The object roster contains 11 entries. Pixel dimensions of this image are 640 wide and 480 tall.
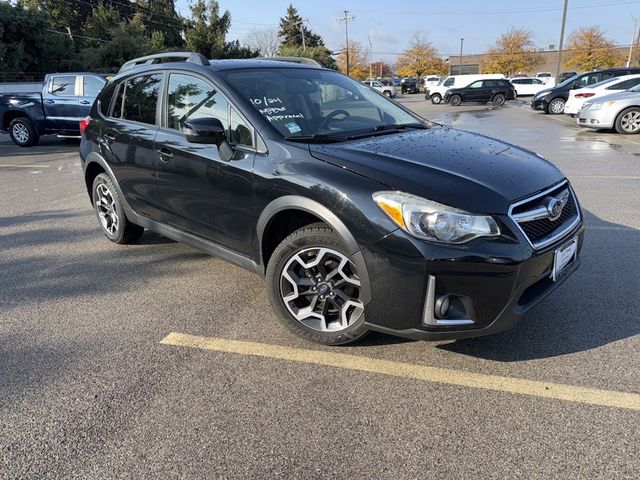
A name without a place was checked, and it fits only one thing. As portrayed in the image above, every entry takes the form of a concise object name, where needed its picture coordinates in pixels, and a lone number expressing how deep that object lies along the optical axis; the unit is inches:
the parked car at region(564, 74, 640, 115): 571.8
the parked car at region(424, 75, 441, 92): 2068.5
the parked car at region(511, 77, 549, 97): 1518.2
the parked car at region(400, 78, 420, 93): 2116.1
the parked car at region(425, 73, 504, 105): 1329.7
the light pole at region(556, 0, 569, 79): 1344.7
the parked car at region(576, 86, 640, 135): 498.3
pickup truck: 494.0
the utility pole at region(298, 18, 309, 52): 2854.3
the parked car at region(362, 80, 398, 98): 1701.6
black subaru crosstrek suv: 101.7
